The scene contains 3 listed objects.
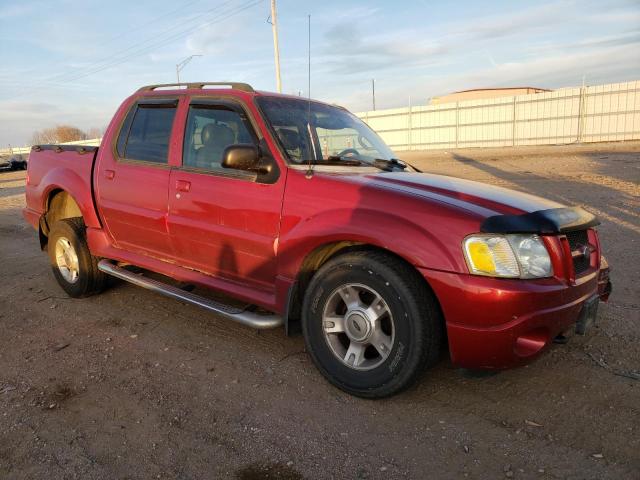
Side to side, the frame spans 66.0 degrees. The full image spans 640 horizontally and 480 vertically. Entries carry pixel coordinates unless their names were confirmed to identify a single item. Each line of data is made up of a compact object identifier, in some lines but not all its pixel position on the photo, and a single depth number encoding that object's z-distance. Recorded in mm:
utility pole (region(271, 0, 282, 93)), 24148
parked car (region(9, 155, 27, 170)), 28539
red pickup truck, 2580
